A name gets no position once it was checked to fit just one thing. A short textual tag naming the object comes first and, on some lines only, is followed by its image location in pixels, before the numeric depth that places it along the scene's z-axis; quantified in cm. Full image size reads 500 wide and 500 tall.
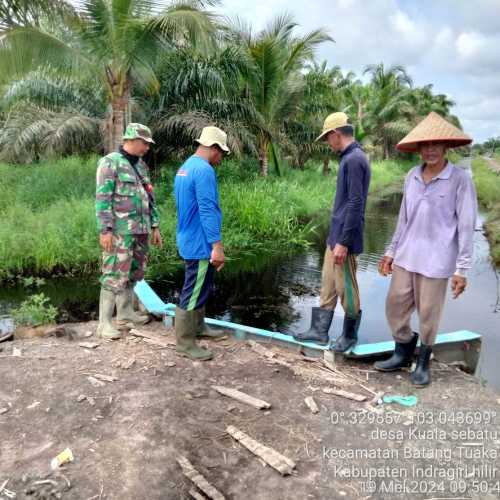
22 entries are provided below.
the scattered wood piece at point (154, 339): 412
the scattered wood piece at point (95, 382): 338
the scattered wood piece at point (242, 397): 312
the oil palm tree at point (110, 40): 777
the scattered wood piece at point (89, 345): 409
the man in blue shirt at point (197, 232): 359
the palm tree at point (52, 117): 1120
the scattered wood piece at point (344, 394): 325
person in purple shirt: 309
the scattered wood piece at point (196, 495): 233
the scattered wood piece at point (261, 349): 394
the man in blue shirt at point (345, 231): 347
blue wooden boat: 393
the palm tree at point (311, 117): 1559
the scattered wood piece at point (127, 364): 367
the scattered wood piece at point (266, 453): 252
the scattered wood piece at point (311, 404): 311
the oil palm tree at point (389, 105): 3020
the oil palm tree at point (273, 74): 1223
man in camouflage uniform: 404
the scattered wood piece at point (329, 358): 379
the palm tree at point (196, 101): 1080
